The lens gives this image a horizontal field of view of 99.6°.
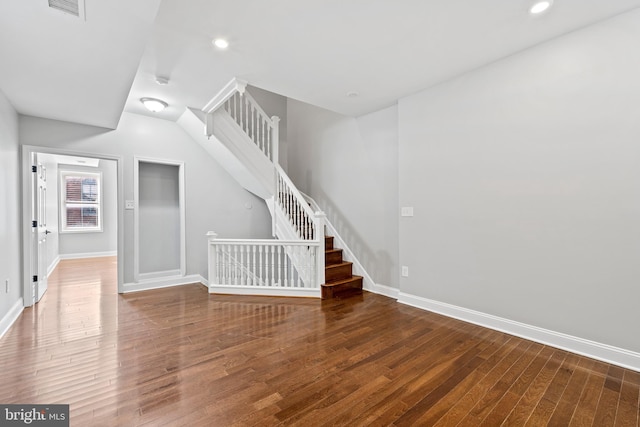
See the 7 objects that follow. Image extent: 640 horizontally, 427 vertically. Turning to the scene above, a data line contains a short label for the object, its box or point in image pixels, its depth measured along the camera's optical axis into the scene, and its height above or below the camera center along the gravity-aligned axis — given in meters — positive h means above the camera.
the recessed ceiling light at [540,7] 2.01 +1.55
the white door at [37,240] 3.64 -0.29
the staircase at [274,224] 3.91 -0.16
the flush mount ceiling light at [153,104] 3.62 +1.53
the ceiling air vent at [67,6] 1.64 +1.31
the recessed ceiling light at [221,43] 2.41 +1.56
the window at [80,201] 7.27 +0.46
